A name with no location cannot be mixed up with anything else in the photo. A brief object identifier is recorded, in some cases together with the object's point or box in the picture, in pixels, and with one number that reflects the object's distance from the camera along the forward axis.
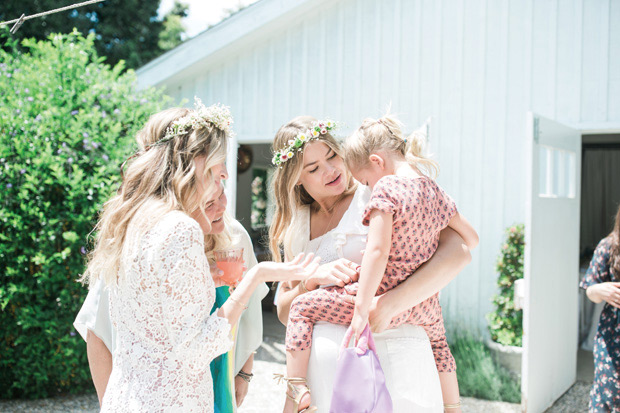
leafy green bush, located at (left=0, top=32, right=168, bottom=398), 4.31
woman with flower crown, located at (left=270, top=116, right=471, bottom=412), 1.89
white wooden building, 4.70
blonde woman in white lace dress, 1.57
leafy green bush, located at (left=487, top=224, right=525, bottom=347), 5.24
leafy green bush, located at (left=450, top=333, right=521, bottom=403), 4.89
